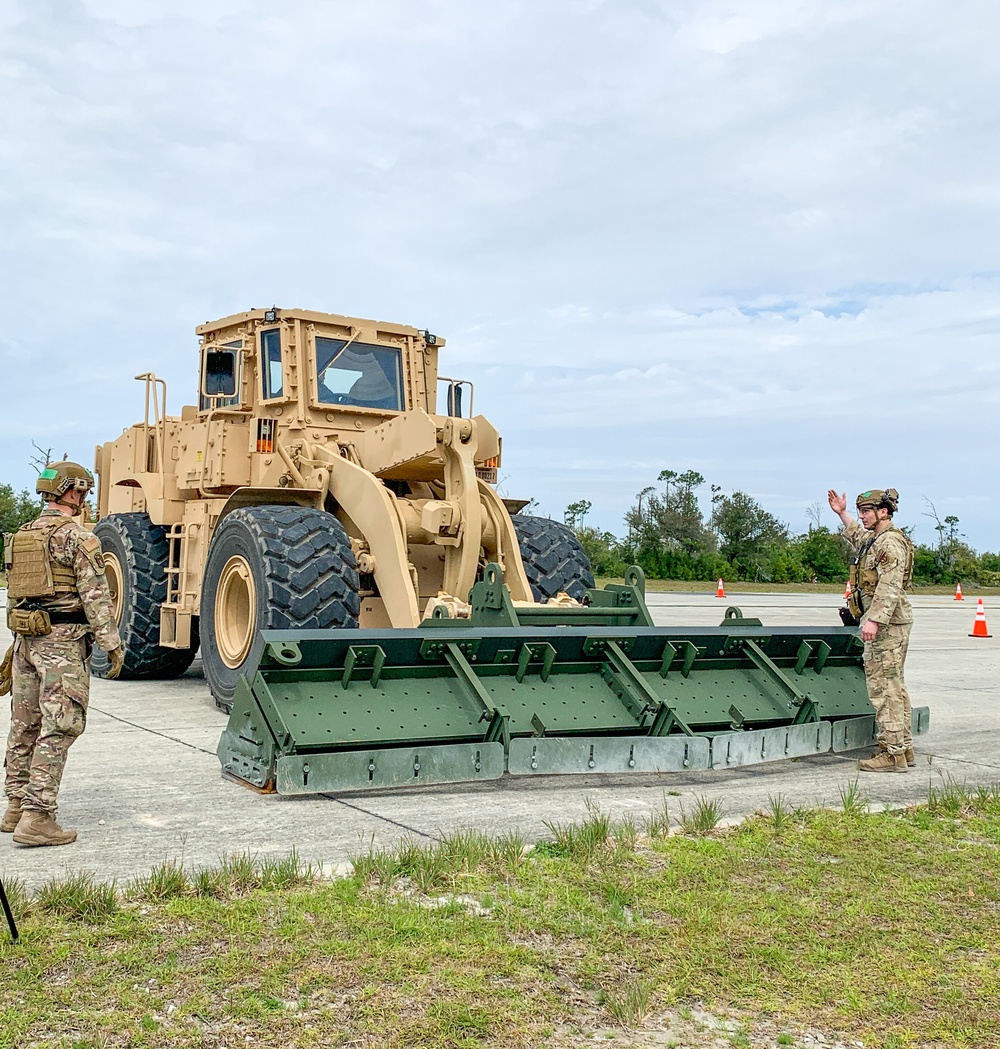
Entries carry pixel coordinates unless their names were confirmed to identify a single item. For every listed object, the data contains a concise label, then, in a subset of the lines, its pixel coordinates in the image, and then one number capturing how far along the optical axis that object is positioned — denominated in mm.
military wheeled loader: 6742
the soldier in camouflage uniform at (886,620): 7875
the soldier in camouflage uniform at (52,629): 5625
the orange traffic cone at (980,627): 21250
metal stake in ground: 3951
